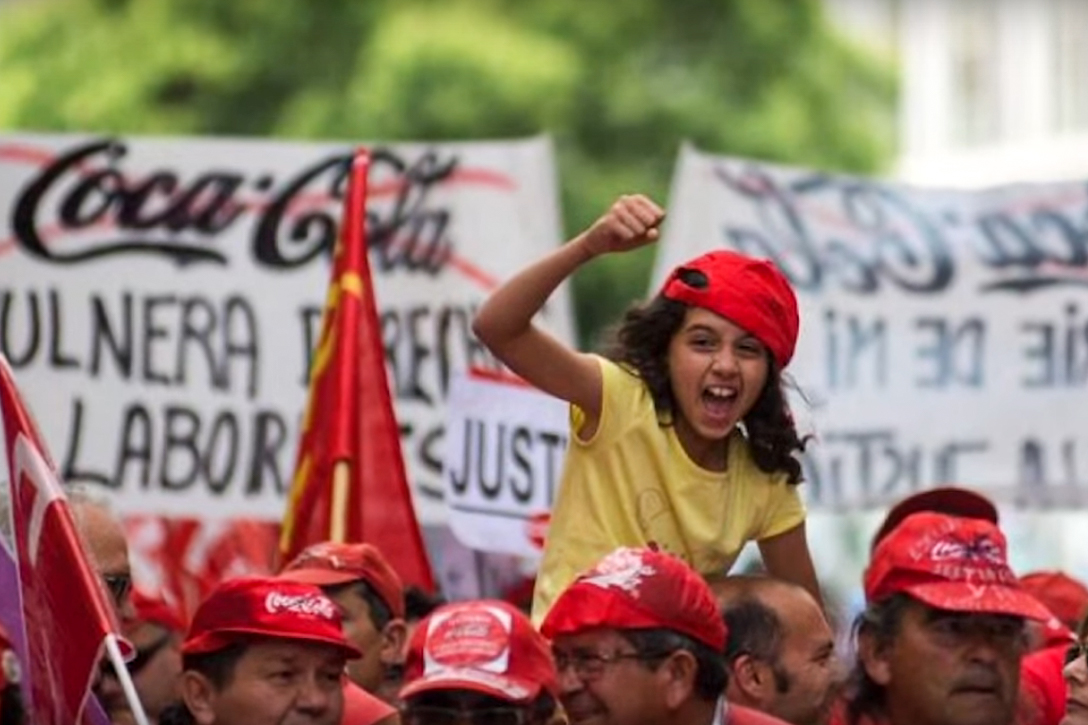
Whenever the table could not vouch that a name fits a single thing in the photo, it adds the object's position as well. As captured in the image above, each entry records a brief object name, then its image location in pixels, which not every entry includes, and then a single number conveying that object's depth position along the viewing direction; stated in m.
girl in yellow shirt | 12.78
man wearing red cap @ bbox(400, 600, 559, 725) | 11.29
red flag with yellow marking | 15.67
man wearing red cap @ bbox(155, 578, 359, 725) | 12.43
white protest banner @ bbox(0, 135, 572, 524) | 18.21
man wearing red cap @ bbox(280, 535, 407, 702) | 13.91
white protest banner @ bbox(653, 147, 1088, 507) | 19.48
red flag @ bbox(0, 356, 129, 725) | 11.88
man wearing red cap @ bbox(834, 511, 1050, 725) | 12.52
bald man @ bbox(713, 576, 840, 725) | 12.65
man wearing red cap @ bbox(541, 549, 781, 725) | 11.67
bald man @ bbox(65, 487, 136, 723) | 13.37
